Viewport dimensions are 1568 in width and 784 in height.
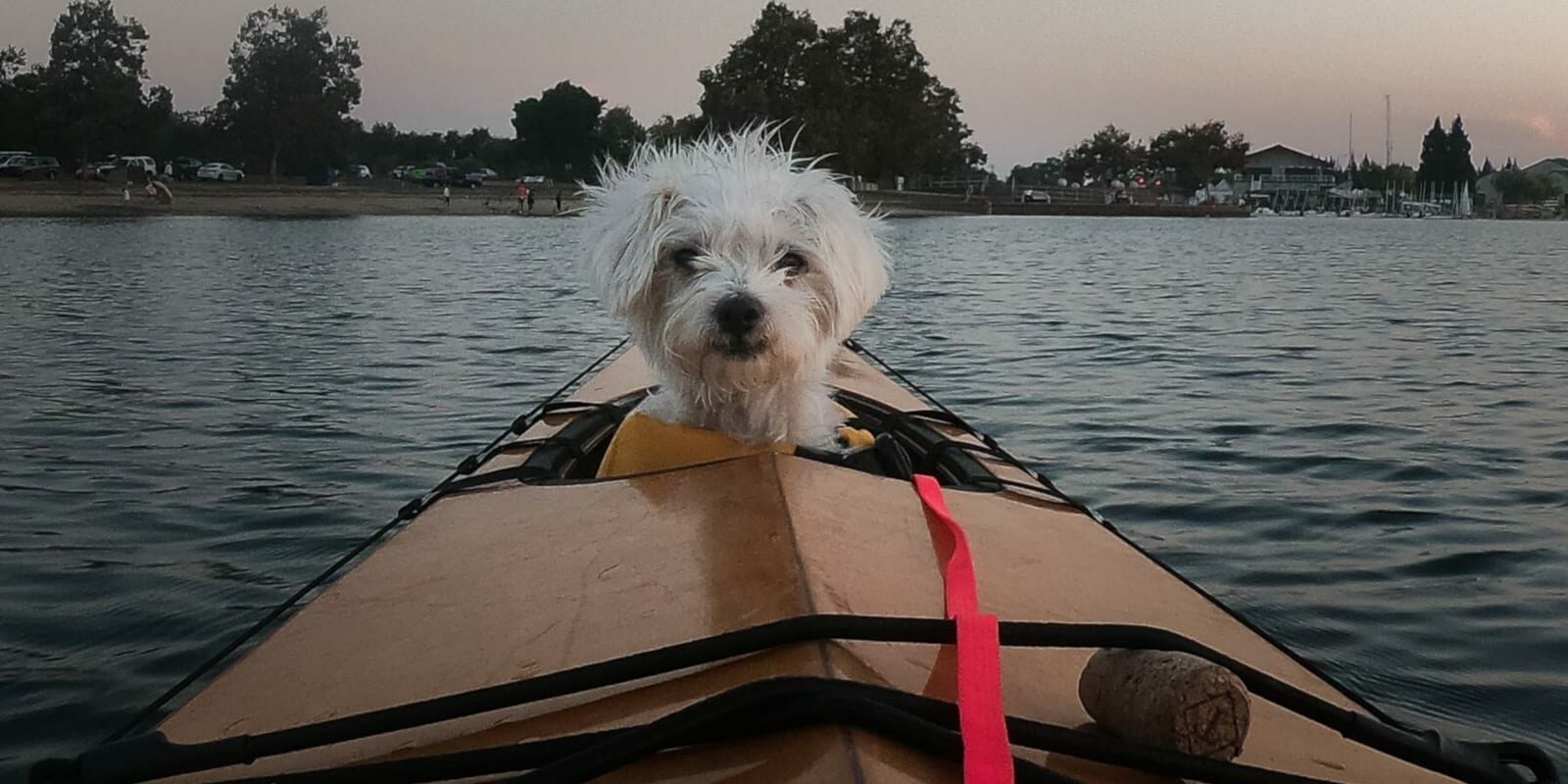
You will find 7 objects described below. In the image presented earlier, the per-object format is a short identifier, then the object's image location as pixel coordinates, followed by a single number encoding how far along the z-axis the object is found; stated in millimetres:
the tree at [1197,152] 128000
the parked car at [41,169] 68812
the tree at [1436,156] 135625
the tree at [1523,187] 141500
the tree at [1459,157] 135000
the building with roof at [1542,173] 143375
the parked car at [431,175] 89206
